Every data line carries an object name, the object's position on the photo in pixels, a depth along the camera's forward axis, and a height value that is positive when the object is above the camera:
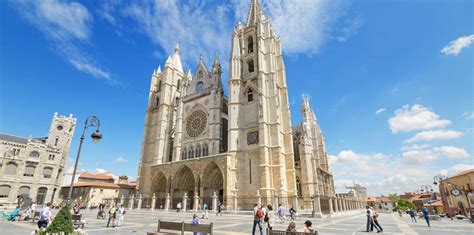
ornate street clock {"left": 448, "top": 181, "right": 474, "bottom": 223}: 20.69 +0.54
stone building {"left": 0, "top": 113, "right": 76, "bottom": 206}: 32.88 +4.26
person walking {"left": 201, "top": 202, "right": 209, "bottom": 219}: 18.39 -1.28
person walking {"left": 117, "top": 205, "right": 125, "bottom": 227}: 11.86 -0.93
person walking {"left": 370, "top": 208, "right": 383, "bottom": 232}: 10.19 -0.88
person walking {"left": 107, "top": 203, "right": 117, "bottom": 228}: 11.71 -0.69
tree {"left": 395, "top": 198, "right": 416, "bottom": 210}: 60.08 -1.52
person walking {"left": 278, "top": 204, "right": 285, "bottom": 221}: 14.43 -0.91
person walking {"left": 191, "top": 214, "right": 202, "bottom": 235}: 7.83 -0.74
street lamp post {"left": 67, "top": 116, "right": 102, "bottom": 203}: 8.59 +2.15
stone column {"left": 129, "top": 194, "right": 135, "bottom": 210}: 31.35 -0.61
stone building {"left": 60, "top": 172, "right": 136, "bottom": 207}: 39.16 +1.18
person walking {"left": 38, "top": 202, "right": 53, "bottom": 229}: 8.81 -0.78
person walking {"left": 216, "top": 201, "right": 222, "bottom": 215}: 21.87 -1.11
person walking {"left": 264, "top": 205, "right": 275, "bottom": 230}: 8.31 -0.64
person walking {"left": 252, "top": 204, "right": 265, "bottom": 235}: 8.29 -0.59
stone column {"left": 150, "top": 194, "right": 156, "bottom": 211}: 28.60 -0.61
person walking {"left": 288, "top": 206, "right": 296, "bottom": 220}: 16.33 -1.10
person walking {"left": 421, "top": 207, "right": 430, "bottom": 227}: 13.34 -0.83
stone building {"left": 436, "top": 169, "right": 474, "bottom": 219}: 27.06 +0.49
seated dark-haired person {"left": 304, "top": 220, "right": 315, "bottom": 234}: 5.29 -0.68
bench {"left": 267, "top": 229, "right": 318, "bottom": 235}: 5.05 -0.74
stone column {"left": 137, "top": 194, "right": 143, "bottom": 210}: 30.53 -0.72
